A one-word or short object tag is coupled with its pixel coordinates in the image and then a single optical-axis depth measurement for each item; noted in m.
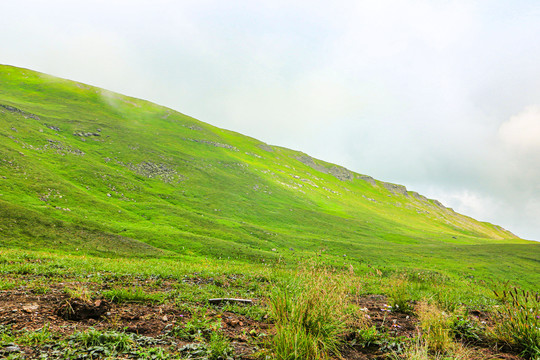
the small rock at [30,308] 7.18
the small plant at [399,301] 10.34
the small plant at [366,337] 7.18
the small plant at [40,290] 9.10
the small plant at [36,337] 5.60
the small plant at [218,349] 5.72
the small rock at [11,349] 5.12
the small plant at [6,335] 5.41
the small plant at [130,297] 8.81
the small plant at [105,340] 5.76
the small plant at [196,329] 6.73
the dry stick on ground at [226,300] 10.12
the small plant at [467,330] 7.57
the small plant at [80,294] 7.67
